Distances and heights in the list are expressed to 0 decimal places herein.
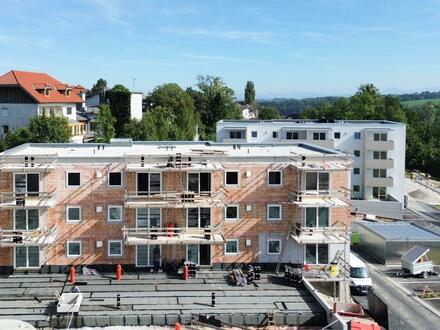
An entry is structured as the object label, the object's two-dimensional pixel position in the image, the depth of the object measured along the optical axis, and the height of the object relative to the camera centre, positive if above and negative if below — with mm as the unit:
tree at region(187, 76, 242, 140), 123188 +3194
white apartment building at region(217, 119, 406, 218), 70938 -2873
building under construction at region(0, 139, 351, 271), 37250 -6022
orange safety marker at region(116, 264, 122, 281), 37000 -9941
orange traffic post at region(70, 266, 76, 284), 36281 -10014
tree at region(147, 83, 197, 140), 86375 +1634
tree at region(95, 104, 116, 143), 83438 -1145
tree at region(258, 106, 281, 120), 179750 +1745
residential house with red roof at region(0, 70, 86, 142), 79250 +2468
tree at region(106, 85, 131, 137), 98875 +2091
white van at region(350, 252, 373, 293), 40603 -11462
